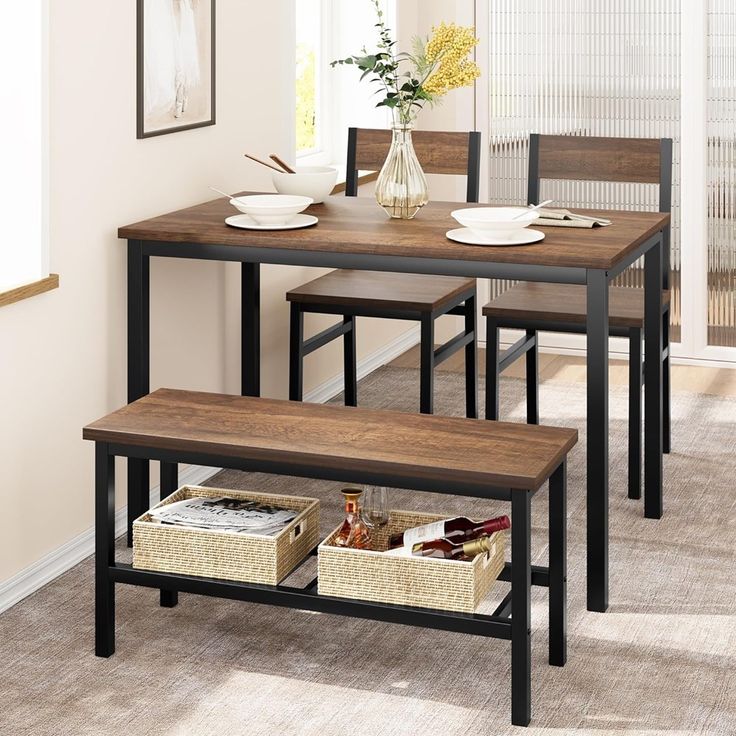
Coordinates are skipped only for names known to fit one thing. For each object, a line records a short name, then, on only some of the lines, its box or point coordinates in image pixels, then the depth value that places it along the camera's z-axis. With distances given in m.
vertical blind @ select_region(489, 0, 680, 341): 8.21
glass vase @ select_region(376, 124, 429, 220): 5.39
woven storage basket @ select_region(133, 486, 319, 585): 4.26
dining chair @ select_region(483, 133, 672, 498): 5.89
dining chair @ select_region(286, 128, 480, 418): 6.28
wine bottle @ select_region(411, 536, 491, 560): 4.14
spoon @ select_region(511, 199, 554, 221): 5.01
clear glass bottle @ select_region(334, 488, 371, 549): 4.28
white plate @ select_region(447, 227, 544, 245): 4.87
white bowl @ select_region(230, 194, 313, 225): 5.22
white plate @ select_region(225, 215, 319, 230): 5.21
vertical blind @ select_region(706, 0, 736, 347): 8.04
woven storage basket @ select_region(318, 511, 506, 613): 4.05
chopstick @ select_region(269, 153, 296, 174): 5.87
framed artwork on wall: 5.47
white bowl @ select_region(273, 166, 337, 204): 5.81
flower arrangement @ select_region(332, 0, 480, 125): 5.15
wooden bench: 3.96
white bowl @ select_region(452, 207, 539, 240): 4.86
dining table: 4.70
